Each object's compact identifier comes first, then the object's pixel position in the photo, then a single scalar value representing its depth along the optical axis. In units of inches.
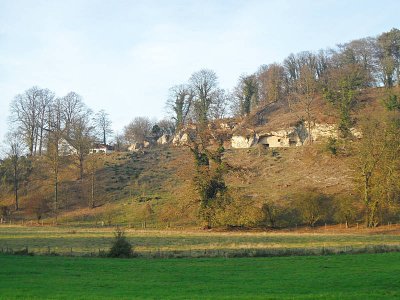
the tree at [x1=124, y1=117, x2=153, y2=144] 4886.8
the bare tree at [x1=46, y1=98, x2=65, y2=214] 2847.0
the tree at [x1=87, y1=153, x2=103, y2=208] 2868.4
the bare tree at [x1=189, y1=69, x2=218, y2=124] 4128.9
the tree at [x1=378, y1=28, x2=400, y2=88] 3956.7
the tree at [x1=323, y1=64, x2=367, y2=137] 2839.6
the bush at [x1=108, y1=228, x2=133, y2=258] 1139.3
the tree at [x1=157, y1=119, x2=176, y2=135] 4951.3
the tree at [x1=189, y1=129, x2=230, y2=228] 2180.1
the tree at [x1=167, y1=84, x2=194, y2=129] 4237.2
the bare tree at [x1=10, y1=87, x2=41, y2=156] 3574.3
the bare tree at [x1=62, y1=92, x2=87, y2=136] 3631.9
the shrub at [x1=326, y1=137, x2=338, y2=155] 2684.5
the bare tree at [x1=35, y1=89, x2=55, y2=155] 3654.0
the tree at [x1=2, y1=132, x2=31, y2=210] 3066.2
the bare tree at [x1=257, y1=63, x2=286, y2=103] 4534.9
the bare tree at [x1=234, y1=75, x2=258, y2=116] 4200.3
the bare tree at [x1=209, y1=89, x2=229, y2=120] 3961.6
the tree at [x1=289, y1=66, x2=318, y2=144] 3412.9
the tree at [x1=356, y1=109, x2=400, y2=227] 2069.4
